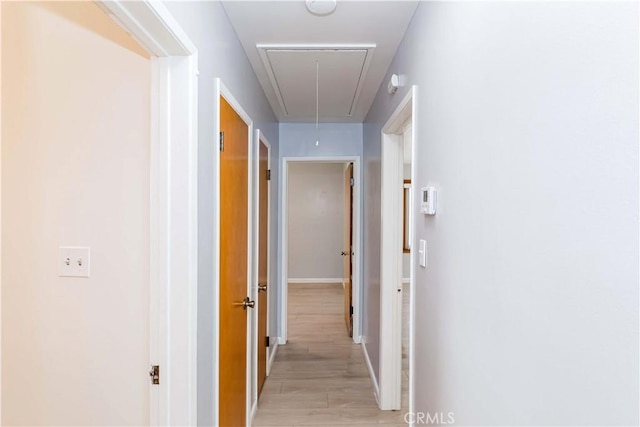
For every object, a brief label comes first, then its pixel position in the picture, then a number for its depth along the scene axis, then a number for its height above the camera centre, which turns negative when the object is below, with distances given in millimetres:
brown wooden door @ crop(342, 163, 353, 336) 4001 -333
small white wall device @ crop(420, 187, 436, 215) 1386 +70
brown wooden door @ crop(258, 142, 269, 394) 2641 -329
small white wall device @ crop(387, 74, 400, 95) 1987 +792
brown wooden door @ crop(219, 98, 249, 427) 1665 -256
